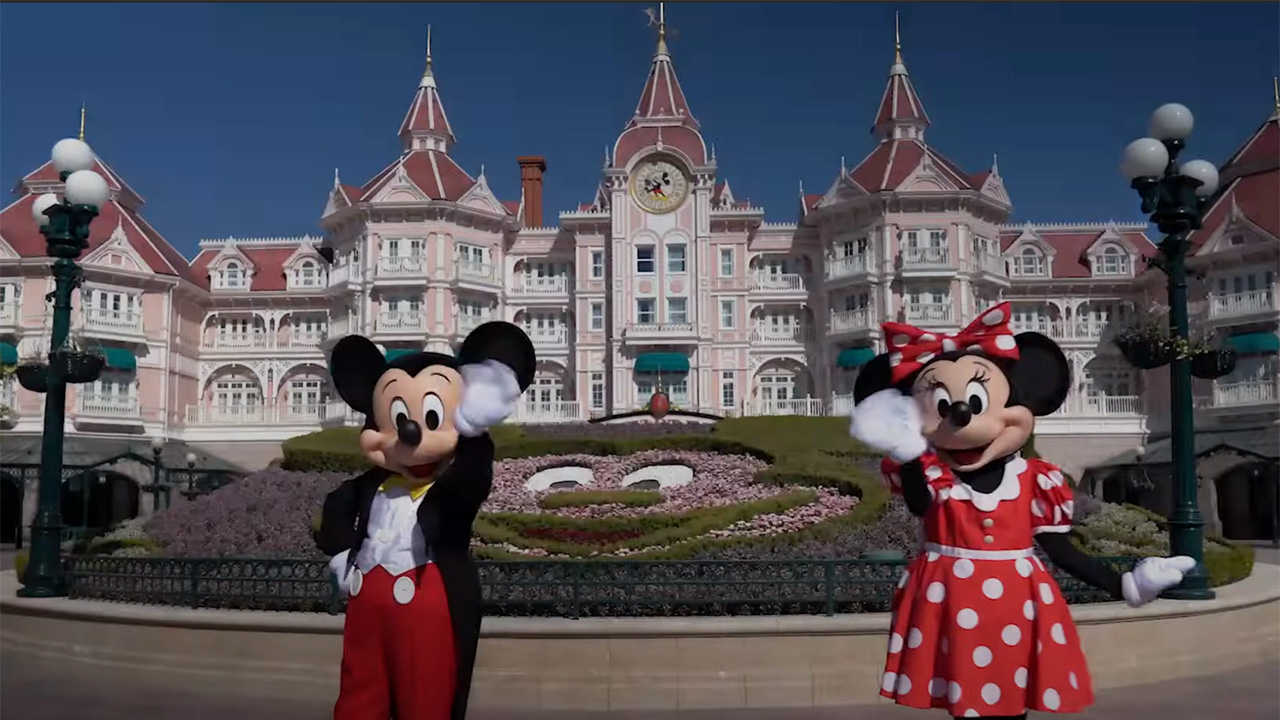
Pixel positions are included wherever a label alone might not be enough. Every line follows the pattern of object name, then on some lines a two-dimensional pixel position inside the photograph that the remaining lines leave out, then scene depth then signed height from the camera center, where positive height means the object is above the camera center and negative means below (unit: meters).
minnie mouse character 5.00 -0.71
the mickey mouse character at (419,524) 5.16 -0.68
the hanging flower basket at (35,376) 11.80 +0.28
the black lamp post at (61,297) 10.87 +1.17
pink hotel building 36.69 +4.24
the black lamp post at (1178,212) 9.95 +1.81
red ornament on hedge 24.61 -0.28
